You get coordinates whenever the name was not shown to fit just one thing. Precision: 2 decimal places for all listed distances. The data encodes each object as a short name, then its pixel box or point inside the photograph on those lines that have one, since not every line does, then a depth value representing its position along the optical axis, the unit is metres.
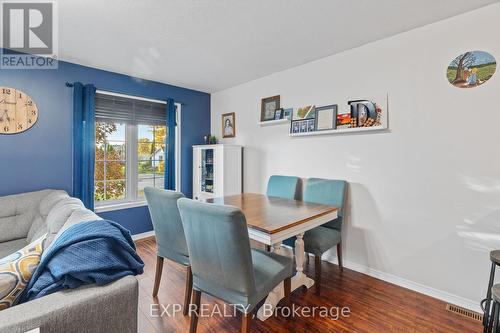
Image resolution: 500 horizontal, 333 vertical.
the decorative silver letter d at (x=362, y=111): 2.50
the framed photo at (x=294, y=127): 3.12
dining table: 1.73
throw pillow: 0.93
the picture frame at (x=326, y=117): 2.78
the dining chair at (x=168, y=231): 1.93
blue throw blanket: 0.95
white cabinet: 3.65
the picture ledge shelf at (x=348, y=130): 2.41
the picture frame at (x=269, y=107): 3.41
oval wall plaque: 1.92
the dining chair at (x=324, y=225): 2.22
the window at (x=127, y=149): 3.38
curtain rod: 2.98
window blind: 3.30
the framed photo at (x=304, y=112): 3.00
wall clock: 2.59
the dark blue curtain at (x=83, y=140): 3.00
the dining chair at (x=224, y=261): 1.36
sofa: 0.81
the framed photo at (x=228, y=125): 4.04
